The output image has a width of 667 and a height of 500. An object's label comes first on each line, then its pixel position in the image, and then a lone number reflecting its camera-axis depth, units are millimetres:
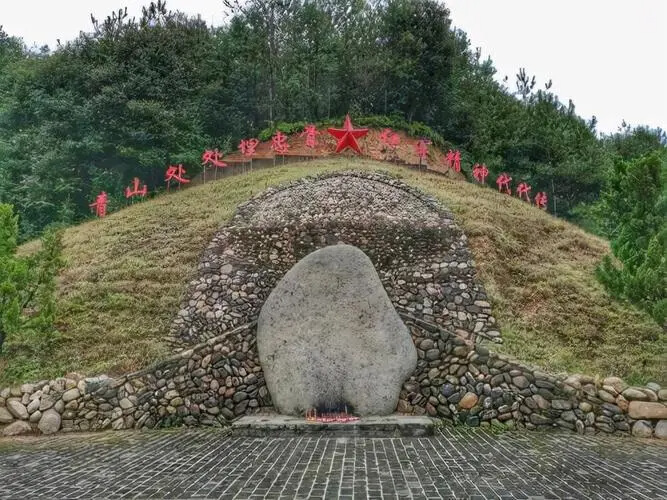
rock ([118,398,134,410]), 9508
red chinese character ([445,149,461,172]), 26438
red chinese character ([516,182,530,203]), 26450
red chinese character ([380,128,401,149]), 25656
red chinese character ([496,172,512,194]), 25891
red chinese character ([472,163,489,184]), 26328
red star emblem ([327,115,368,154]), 24531
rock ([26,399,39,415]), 9367
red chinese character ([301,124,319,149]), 25297
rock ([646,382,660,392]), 8930
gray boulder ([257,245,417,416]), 9844
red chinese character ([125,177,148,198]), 22938
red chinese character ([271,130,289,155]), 25172
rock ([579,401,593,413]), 8969
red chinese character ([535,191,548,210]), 26272
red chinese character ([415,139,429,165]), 24953
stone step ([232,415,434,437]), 8766
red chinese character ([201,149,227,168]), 24562
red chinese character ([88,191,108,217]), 22875
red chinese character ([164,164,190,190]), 24078
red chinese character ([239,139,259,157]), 25094
